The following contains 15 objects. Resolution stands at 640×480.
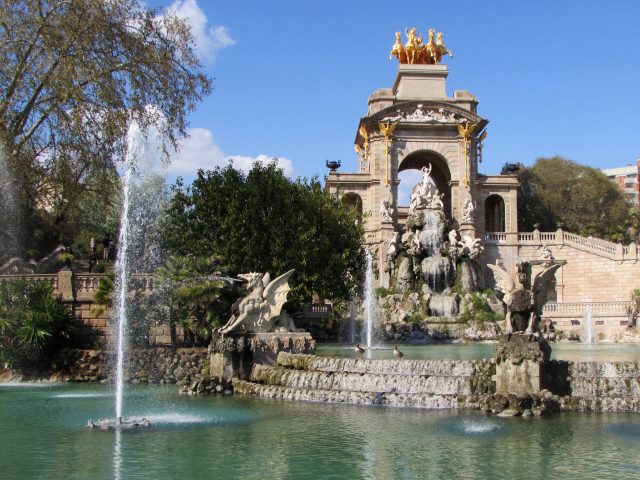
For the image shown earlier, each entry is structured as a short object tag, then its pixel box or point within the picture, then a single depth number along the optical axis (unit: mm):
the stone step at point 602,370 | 14758
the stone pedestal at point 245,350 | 18094
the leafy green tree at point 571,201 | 63062
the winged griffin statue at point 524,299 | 14453
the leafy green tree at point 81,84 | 23109
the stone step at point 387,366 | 15453
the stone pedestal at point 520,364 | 14133
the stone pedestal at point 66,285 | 22500
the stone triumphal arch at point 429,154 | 52844
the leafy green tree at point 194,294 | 20562
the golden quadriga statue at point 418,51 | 58250
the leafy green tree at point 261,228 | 28875
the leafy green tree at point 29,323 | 20203
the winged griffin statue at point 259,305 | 18422
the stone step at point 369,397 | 14711
